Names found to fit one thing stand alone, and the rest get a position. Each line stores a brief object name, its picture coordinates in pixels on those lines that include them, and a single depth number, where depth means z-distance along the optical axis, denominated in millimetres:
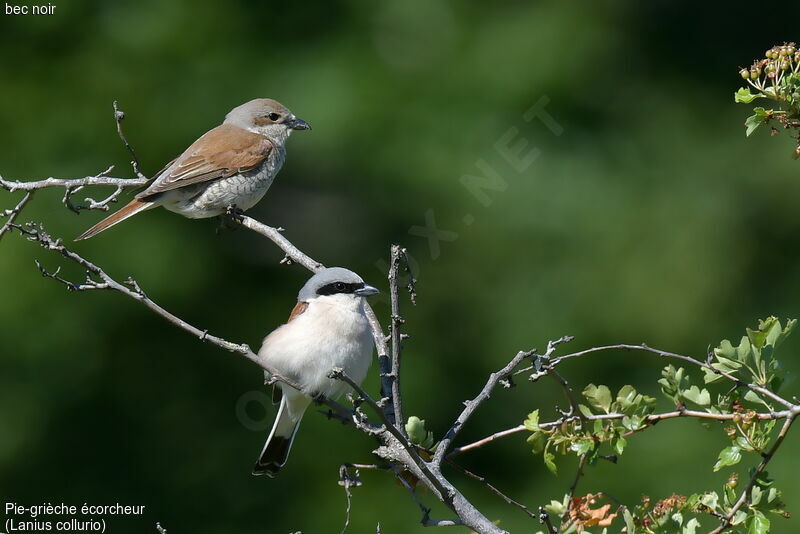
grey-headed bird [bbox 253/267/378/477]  6477
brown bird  9195
